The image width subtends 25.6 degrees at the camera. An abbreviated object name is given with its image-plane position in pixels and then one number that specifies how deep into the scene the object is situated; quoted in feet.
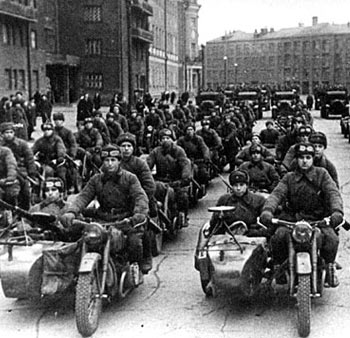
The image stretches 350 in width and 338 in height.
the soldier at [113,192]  25.45
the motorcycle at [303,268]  21.39
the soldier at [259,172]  36.06
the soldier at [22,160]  38.73
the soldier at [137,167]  30.01
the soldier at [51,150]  44.42
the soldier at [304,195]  24.06
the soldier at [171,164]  36.50
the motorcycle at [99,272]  21.27
